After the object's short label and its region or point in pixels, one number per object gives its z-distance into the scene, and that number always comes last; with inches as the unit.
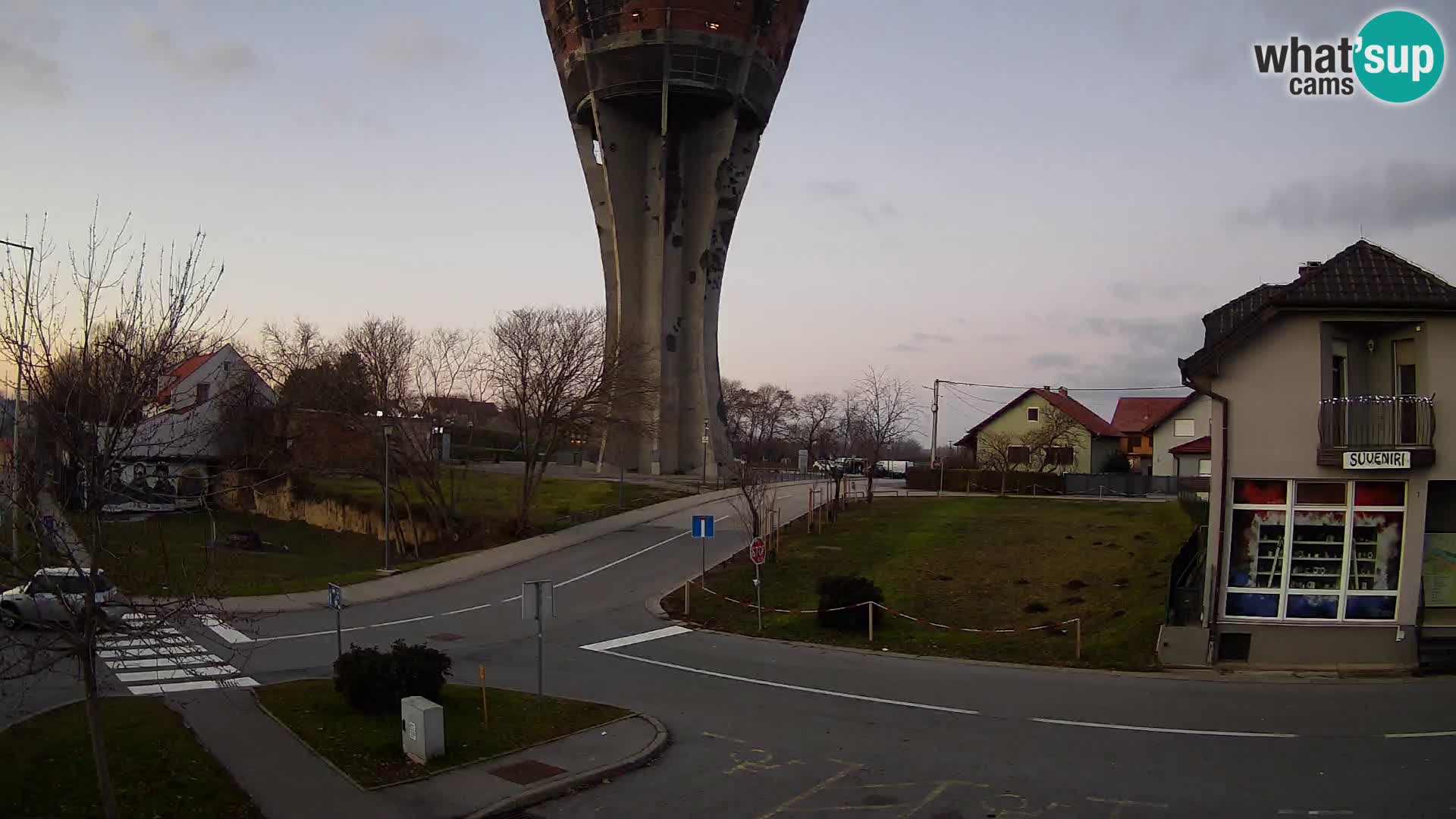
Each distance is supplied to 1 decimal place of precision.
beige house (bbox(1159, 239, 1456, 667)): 681.6
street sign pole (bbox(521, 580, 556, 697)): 573.6
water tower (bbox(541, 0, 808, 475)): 2316.7
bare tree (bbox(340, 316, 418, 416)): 1647.4
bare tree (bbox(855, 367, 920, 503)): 1953.7
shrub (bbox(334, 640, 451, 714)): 542.6
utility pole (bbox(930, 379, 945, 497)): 2368.4
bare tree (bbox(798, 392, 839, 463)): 5440.9
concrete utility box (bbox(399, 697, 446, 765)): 466.9
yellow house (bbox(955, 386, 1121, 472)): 2795.3
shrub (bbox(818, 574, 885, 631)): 875.4
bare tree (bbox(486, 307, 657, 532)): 1663.4
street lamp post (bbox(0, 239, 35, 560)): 335.0
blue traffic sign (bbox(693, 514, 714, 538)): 1007.0
